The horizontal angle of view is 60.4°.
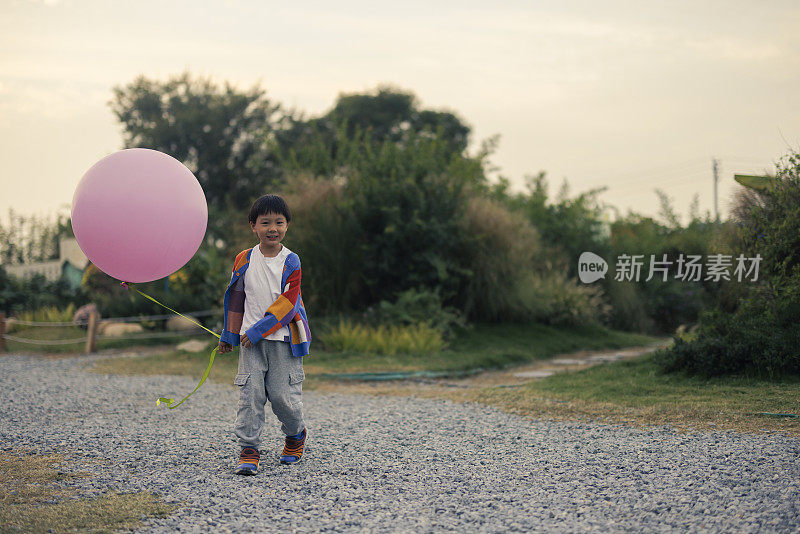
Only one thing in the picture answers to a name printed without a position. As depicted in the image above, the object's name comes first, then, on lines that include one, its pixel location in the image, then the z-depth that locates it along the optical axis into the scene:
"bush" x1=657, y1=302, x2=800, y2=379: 7.07
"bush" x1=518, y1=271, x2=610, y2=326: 14.61
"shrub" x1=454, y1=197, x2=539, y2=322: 13.84
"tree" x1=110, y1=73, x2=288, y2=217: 27.45
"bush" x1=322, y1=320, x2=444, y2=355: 11.51
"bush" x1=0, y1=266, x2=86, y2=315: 18.66
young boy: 4.43
